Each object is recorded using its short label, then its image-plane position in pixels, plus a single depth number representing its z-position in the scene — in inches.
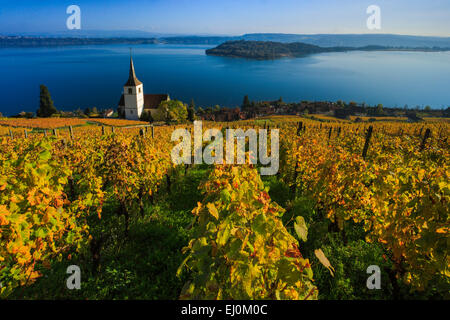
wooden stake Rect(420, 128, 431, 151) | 404.5
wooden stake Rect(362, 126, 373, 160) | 328.8
